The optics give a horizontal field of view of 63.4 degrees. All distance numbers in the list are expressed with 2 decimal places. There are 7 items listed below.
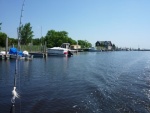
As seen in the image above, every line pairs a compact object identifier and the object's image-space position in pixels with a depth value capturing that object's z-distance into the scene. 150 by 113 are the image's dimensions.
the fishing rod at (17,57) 3.40
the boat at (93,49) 95.51
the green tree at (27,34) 60.31
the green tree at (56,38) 71.59
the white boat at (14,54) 29.12
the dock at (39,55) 37.67
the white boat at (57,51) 43.50
